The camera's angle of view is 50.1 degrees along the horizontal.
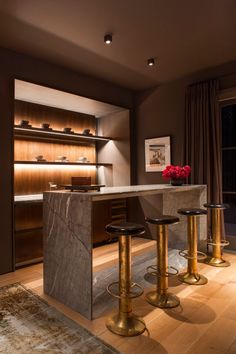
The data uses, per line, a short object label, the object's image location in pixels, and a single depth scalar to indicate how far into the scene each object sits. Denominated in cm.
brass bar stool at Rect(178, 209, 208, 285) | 278
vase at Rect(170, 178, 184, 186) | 333
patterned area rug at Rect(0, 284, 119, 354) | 169
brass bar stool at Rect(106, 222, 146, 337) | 190
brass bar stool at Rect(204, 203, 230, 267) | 329
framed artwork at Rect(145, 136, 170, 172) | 441
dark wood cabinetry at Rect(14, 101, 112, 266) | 341
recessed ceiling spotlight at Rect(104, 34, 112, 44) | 287
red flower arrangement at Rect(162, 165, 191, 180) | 332
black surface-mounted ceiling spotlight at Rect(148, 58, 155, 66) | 355
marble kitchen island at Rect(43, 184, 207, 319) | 207
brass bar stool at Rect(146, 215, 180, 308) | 232
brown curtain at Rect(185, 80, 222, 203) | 371
